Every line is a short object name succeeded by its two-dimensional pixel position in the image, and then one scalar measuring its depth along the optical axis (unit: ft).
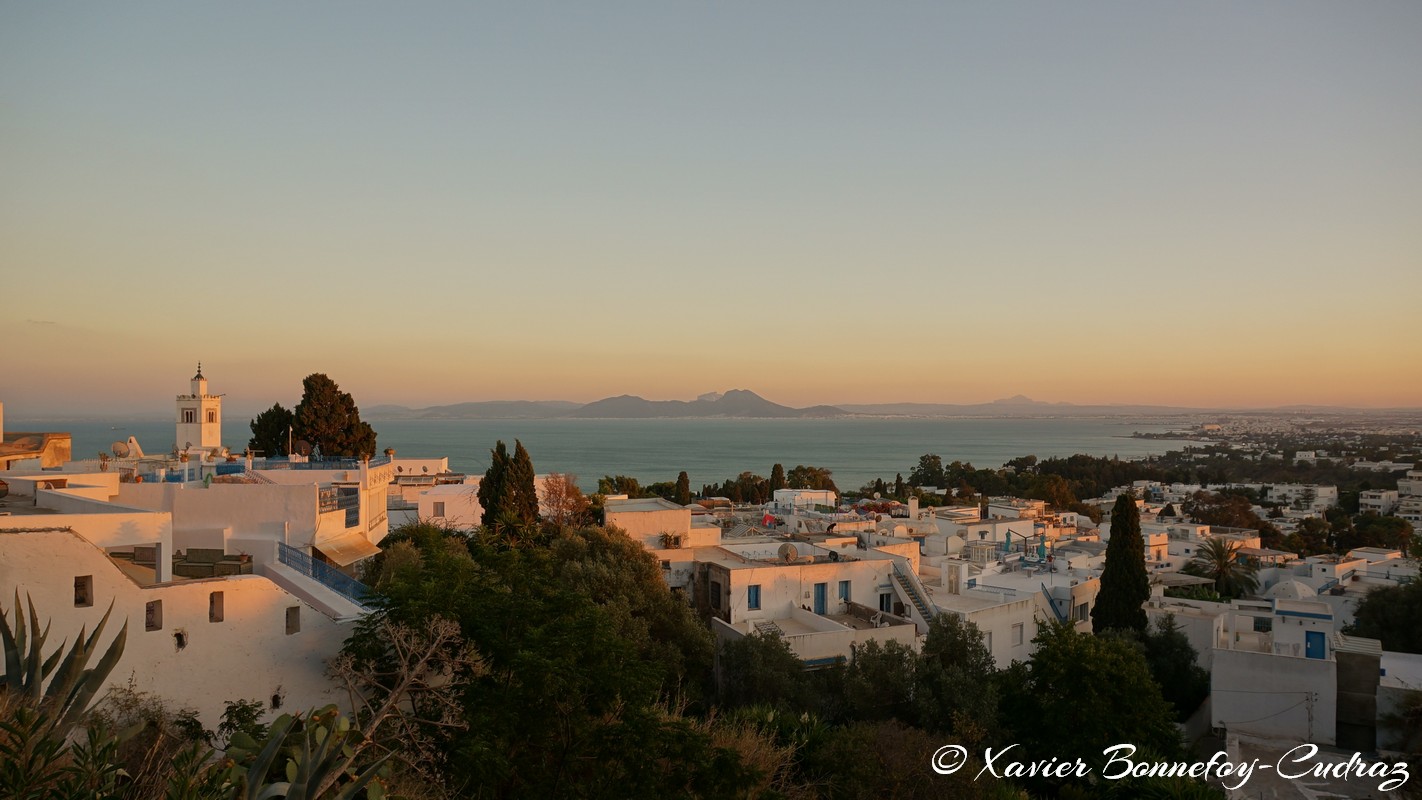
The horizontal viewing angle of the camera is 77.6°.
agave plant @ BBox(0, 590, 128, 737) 25.23
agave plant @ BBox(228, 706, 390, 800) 21.29
